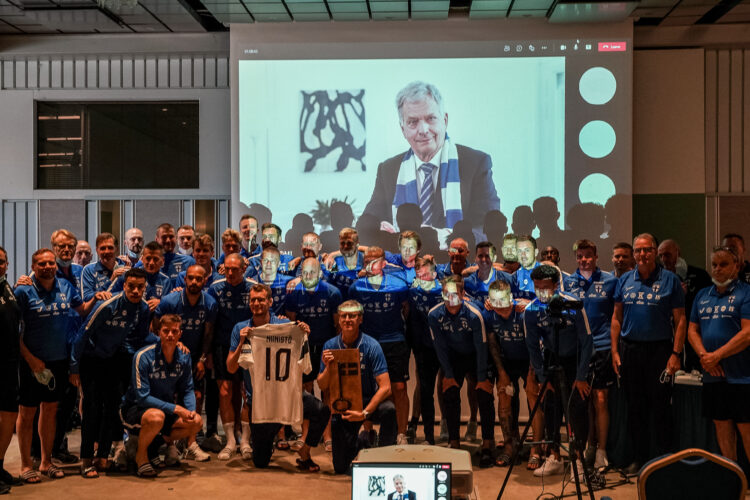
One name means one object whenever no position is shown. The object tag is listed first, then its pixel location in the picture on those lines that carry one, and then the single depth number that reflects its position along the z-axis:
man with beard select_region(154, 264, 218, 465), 5.77
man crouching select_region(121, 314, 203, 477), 5.37
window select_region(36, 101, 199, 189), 8.79
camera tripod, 4.15
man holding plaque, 5.40
